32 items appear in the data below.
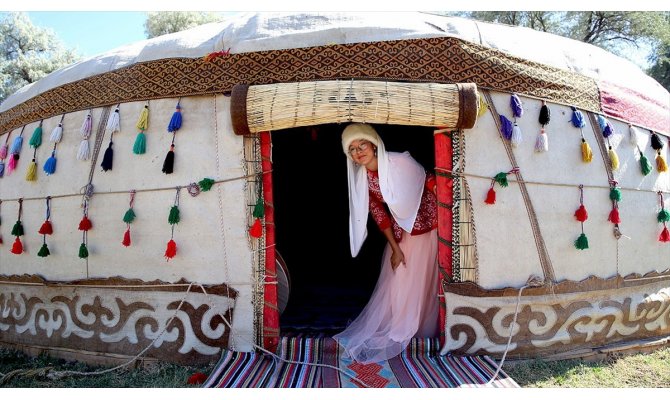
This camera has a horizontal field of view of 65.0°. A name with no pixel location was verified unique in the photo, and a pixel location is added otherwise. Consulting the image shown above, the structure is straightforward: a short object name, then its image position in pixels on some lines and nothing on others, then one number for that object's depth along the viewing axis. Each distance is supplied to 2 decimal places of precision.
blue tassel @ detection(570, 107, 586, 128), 3.62
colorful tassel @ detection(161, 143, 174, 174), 3.47
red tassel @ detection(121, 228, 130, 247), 3.49
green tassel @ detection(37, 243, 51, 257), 3.81
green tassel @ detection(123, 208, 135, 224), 3.51
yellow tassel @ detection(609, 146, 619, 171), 3.71
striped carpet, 3.05
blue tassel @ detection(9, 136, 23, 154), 4.22
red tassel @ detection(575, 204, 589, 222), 3.52
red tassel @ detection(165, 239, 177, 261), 3.41
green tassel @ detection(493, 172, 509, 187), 3.38
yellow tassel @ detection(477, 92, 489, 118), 3.40
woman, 3.53
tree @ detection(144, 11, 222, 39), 14.88
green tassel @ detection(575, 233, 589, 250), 3.48
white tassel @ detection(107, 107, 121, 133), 3.66
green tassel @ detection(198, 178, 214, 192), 3.42
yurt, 3.40
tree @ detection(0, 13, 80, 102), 11.82
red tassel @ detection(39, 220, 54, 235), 3.84
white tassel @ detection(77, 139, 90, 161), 3.75
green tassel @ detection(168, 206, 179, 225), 3.40
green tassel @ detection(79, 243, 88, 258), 3.63
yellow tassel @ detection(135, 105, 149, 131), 3.58
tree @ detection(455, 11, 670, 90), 10.84
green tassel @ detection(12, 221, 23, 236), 4.05
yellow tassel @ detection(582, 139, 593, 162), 3.57
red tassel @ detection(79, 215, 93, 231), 3.65
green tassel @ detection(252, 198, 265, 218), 3.34
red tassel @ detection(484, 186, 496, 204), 3.36
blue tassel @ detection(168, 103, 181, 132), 3.48
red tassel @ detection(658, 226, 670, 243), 3.87
